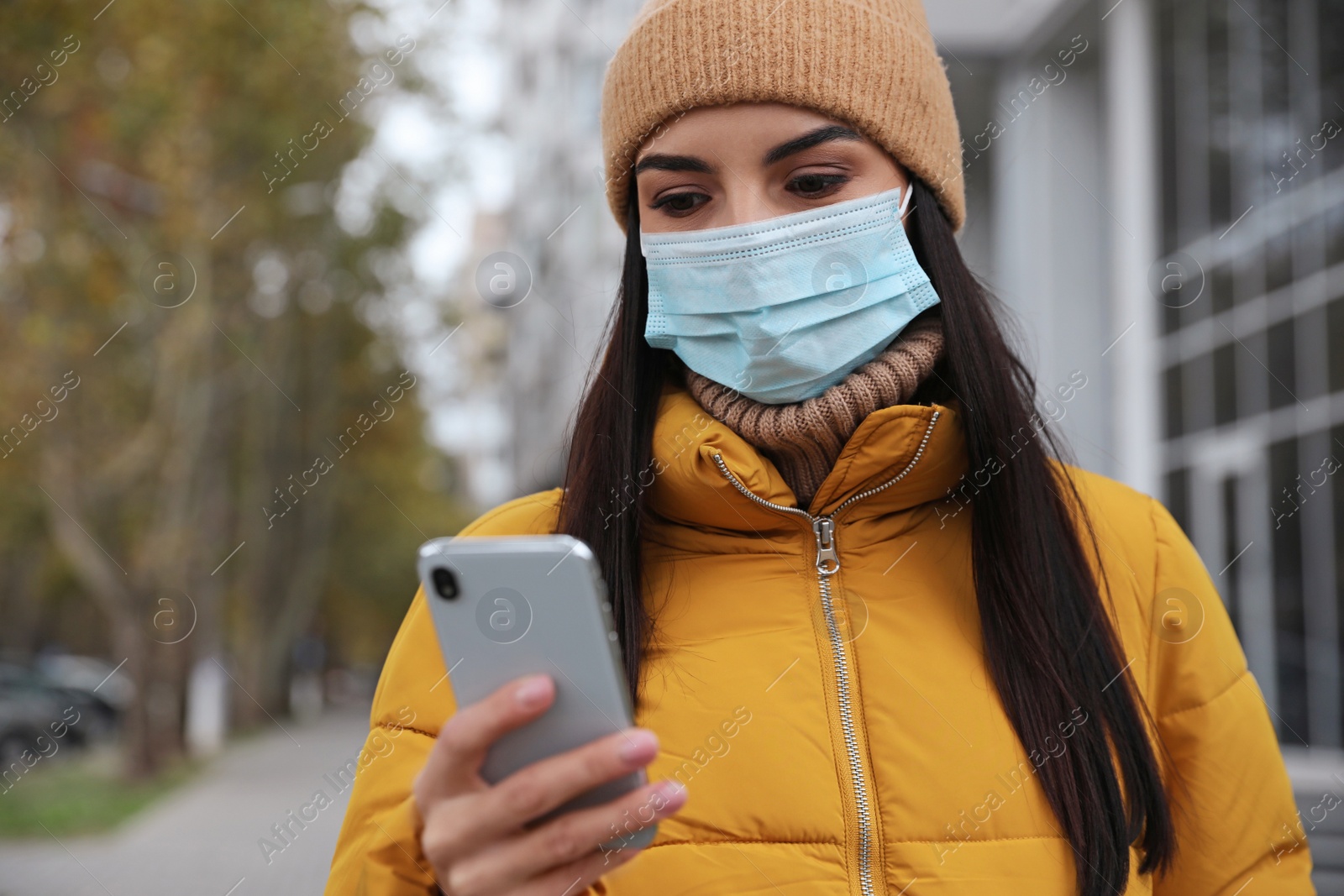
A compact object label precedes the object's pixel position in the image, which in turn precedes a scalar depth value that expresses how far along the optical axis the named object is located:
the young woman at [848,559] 1.67
